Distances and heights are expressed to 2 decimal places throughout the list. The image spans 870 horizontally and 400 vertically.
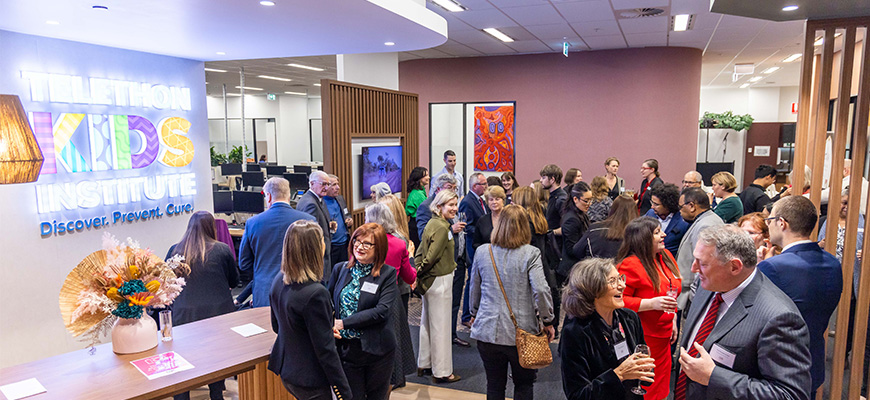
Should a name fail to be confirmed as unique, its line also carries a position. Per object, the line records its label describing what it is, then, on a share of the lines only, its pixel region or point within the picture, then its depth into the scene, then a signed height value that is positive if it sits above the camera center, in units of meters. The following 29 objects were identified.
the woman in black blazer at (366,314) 2.84 -0.91
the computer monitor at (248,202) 7.57 -0.86
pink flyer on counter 2.60 -1.10
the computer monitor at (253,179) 9.77 -0.69
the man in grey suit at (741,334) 1.80 -0.68
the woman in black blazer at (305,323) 2.47 -0.84
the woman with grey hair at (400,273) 3.46 -0.87
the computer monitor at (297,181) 9.13 -0.68
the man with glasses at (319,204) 4.96 -0.58
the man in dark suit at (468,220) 4.82 -0.74
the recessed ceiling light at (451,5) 5.71 +1.45
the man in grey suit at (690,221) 3.68 -0.59
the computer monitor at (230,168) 12.50 -0.62
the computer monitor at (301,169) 11.99 -0.63
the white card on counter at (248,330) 3.16 -1.11
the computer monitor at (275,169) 11.30 -0.59
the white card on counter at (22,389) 2.37 -1.10
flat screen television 6.60 -0.35
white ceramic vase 2.78 -1.00
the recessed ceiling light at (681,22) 6.64 +1.49
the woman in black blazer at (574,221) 4.63 -0.71
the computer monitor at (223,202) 8.02 -0.90
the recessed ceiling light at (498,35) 7.42 +1.49
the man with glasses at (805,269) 2.55 -0.62
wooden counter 2.44 -1.11
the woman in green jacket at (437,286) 3.92 -1.08
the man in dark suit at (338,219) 5.41 -0.80
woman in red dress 2.86 -0.81
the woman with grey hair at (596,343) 2.06 -0.80
